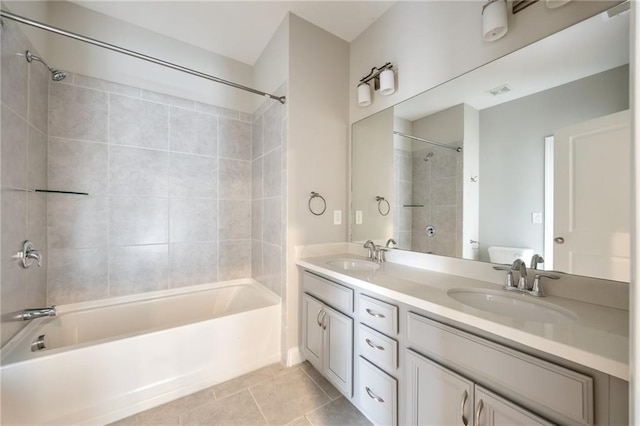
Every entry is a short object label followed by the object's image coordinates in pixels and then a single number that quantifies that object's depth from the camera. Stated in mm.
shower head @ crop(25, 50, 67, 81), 1590
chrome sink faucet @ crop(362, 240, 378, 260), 1922
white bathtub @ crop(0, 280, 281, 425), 1288
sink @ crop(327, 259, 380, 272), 1858
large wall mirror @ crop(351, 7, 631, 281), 984
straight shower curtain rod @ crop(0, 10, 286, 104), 1269
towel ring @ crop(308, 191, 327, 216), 2037
